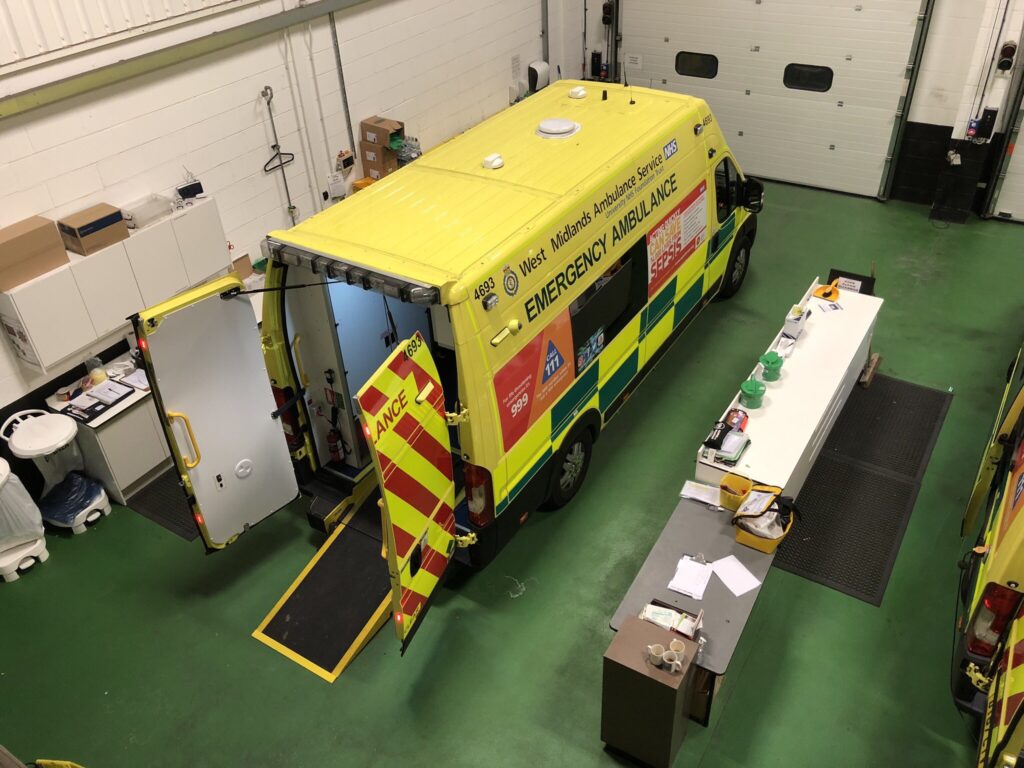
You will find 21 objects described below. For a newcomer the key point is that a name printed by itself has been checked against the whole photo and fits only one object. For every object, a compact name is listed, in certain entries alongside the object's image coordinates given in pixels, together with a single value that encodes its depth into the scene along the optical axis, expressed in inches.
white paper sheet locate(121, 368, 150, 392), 243.4
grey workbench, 165.9
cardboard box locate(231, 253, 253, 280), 280.3
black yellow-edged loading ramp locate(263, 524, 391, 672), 203.9
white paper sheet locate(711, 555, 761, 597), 175.0
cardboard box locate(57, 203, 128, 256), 220.4
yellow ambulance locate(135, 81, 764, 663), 177.6
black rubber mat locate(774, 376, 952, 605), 218.1
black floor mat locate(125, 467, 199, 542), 241.1
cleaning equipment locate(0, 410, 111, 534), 223.8
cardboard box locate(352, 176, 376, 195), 311.9
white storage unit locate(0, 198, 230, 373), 216.4
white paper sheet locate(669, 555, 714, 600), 174.7
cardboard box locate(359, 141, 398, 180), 313.0
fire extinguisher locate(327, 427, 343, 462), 227.5
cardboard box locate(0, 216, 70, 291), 207.5
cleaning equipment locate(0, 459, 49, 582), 220.2
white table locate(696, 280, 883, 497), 202.4
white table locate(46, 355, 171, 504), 236.5
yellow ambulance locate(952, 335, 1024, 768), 148.6
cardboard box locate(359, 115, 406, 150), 307.6
